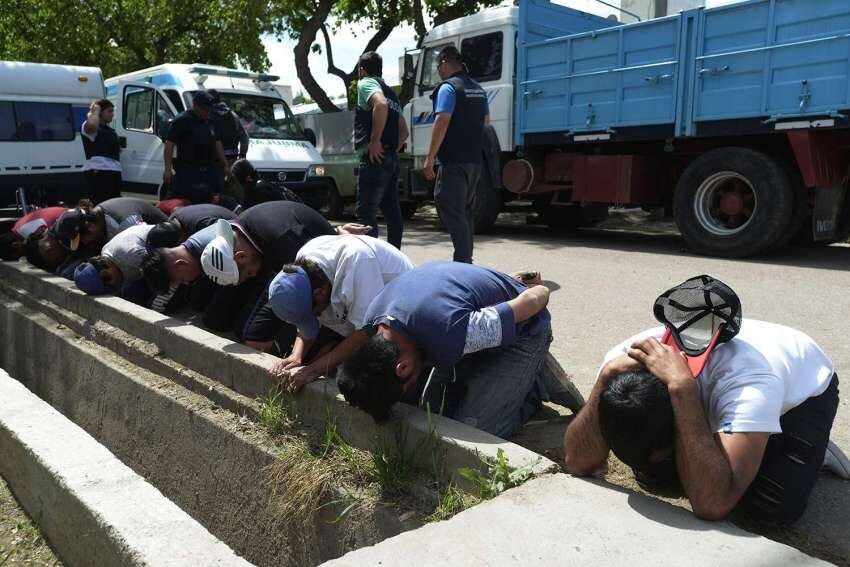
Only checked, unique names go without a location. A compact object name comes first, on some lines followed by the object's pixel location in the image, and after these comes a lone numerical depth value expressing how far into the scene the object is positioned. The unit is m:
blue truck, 6.57
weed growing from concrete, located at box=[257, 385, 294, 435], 3.27
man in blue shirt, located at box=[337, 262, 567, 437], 2.51
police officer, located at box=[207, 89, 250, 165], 7.43
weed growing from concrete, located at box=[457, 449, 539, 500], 2.24
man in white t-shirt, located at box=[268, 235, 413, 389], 3.05
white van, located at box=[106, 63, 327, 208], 9.89
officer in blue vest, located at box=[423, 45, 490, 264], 5.46
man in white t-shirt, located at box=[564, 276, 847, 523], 1.91
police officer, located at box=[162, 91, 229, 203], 6.72
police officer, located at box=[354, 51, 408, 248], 5.61
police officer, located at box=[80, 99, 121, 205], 7.99
